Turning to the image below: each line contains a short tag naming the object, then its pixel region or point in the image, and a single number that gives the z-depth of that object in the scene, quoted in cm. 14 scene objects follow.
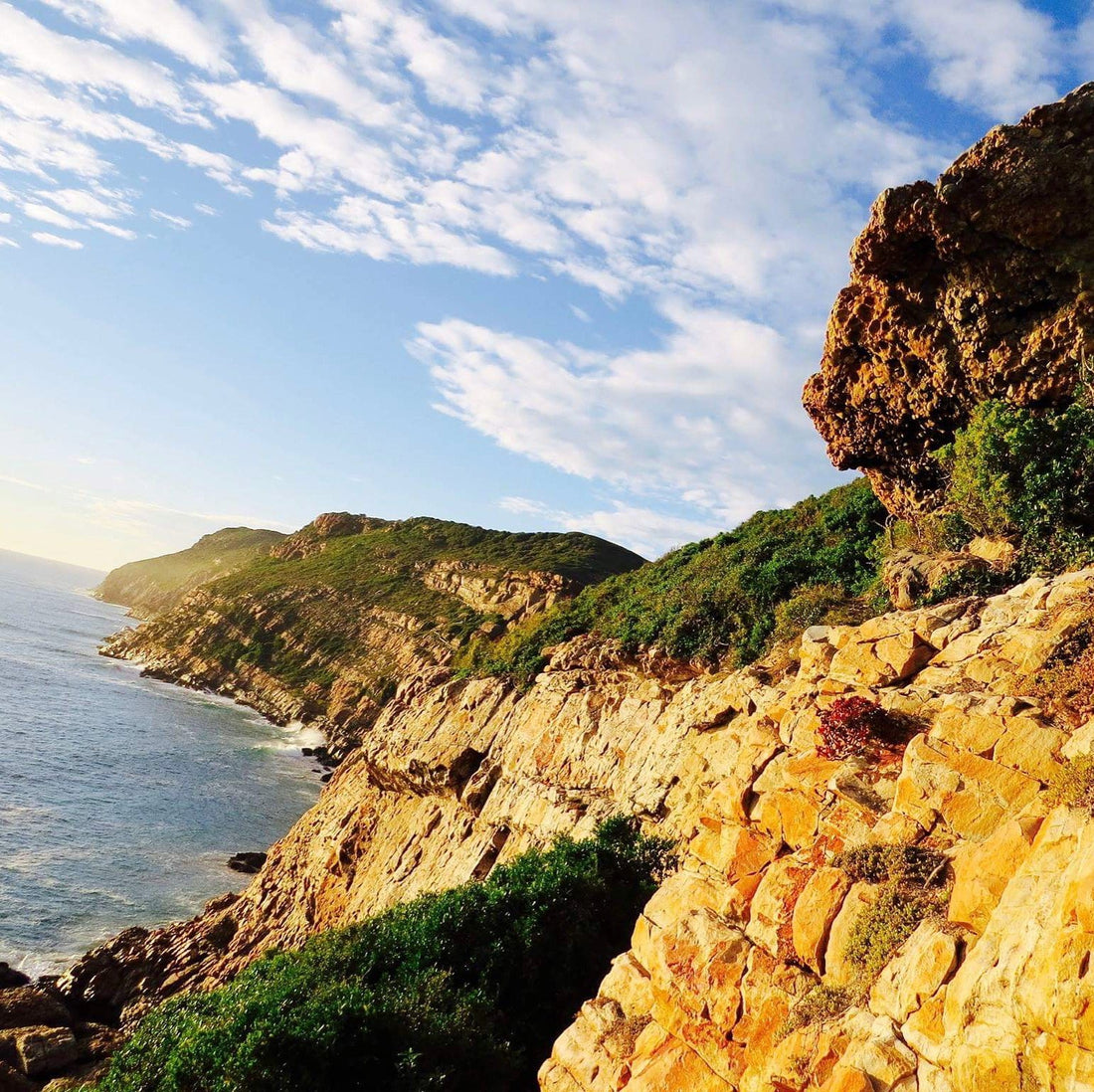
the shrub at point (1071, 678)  934
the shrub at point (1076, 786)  732
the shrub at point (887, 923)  839
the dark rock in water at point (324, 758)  7488
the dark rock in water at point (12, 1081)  1952
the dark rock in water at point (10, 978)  2683
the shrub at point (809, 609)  2347
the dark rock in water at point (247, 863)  4447
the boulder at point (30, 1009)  2369
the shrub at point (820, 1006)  837
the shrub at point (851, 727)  1145
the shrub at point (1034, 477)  1673
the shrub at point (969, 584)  1656
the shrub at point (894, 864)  883
